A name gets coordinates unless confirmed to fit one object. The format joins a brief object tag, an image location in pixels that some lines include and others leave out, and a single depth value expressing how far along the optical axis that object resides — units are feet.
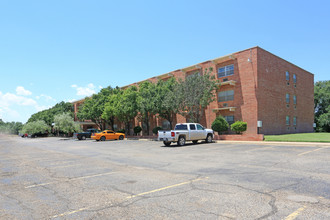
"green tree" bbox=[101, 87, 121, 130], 128.19
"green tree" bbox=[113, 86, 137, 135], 112.90
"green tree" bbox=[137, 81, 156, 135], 100.01
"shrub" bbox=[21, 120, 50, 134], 212.23
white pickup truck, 61.52
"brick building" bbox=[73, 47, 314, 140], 84.33
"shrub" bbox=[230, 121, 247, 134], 79.15
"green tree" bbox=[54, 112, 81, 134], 156.13
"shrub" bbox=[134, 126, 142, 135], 127.90
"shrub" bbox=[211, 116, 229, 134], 82.48
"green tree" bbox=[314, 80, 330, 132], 136.15
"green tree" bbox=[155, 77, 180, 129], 90.17
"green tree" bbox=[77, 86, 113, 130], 144.19
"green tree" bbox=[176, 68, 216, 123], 84.12
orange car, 103.56
